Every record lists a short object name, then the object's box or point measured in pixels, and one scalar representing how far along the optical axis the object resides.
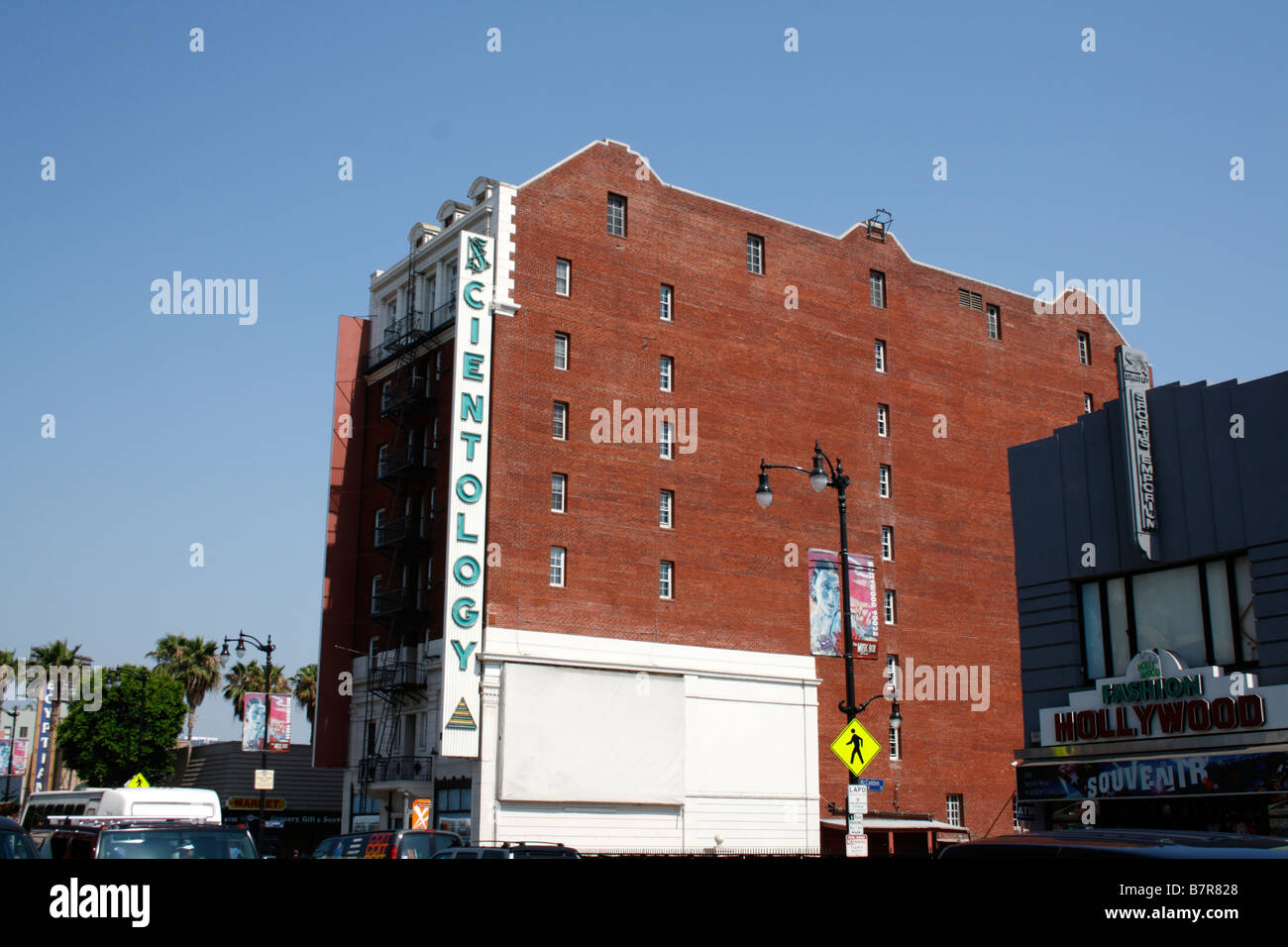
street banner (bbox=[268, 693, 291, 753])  47.84
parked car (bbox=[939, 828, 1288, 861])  7.31
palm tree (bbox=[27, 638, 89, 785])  102.09
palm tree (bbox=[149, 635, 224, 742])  93.94
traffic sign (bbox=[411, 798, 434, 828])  37.22
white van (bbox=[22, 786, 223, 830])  26.73
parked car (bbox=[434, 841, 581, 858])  20.36
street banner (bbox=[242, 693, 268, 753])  47.59
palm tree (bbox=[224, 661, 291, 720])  91.25
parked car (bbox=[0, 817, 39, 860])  12.75
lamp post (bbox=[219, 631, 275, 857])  52.33
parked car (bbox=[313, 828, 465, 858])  24.42
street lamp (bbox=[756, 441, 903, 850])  26.67
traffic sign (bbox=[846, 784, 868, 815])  25.25
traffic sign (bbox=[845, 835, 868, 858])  24.52
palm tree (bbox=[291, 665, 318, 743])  90.38
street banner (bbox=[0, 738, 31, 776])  79.69
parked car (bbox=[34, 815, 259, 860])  15.90
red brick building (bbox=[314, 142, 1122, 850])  49.72
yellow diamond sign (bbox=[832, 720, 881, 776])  25.89
